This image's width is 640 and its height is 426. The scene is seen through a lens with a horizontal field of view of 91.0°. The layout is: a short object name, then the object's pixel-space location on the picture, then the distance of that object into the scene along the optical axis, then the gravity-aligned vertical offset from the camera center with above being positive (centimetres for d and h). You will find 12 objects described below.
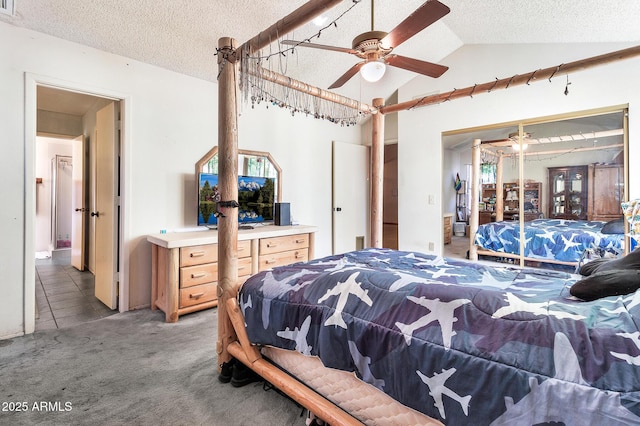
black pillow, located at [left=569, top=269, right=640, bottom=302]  114 -27
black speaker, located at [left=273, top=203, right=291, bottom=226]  394 -2
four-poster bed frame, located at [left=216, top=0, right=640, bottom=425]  153 +22
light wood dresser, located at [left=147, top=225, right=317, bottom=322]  277 -49
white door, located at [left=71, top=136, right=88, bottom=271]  450 +8
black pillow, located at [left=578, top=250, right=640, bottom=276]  128 -23
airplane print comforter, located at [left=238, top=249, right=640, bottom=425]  84 -43
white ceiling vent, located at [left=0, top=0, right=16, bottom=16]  223 +147
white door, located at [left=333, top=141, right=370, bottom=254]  500 +27
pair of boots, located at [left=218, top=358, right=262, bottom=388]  185 -97
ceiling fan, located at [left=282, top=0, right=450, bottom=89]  168 +104
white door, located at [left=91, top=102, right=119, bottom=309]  310 +5
